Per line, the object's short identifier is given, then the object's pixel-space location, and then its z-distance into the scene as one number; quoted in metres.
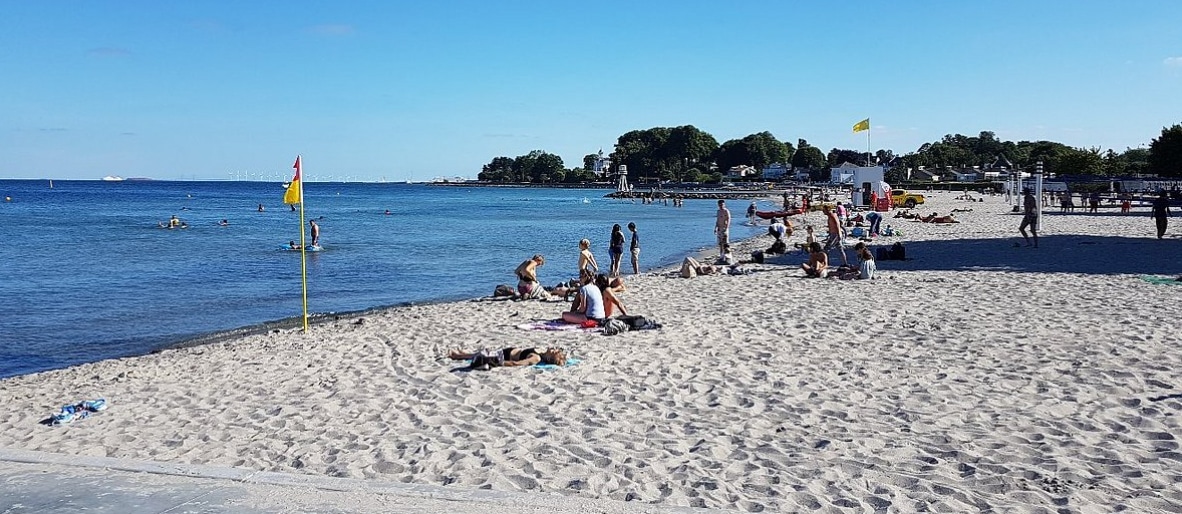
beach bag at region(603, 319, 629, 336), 10.78
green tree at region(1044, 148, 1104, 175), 87.00
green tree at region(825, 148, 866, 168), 171.12
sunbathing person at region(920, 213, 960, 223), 33.47
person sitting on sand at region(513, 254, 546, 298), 14.70
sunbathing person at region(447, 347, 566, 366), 9.01
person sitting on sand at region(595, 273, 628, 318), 11.91
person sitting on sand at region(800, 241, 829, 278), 16.48
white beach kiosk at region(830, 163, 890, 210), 47.84
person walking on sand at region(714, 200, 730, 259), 21.02
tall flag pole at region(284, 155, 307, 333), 11.27
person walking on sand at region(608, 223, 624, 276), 18.98
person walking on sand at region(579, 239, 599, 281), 15.26
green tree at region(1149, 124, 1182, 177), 65.31
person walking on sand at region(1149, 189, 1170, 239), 23.81
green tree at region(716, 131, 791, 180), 184.75
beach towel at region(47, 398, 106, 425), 7.72
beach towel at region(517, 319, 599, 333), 11.28
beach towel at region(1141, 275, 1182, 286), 14.18
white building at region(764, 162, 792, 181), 180.35
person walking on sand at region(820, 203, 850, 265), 19.20
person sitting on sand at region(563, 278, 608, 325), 11.53
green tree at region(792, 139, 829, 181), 173.00
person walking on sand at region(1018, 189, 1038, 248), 21.46
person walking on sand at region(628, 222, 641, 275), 20.55
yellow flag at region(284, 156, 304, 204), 11.32
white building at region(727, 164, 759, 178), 180.50
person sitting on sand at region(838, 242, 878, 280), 15.78
